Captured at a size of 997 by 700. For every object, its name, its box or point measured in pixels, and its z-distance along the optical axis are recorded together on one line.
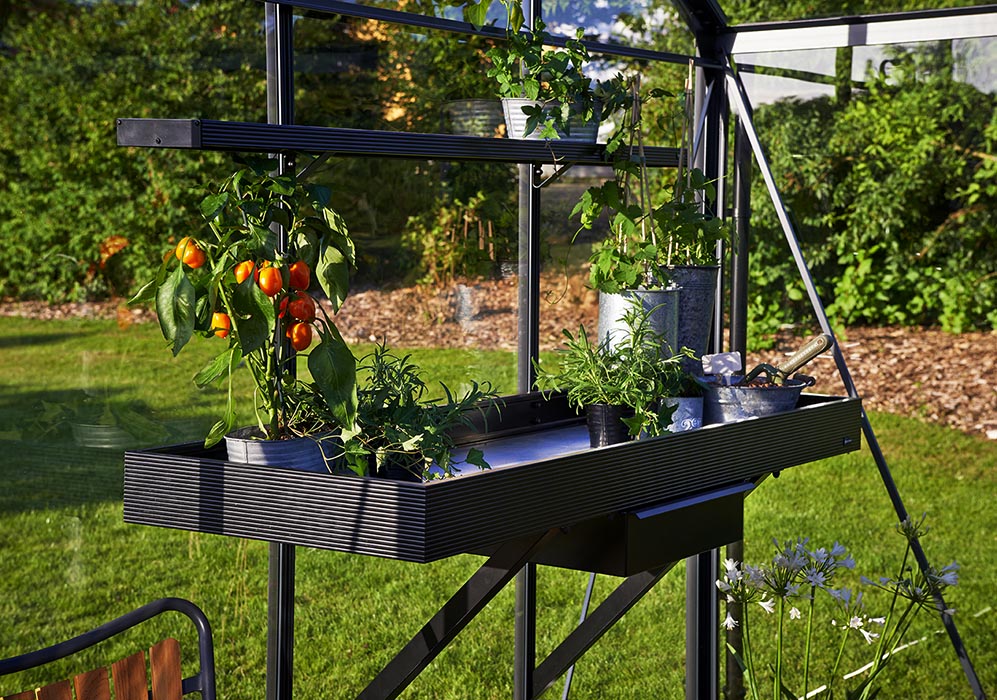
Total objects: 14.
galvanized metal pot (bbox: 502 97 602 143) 4.50
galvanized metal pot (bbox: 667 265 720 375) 4.57
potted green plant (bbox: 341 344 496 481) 3.81
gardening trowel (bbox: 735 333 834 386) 4.51
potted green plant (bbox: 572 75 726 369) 4.47
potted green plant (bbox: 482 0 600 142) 4.44
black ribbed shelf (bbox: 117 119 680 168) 3.70
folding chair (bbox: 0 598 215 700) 4.08
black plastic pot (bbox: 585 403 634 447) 4.19
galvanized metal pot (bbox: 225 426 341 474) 3.81
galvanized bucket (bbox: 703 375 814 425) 4.39
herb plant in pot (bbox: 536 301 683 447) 4.19
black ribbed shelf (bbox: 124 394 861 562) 3.71
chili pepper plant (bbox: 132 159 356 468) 3.76
